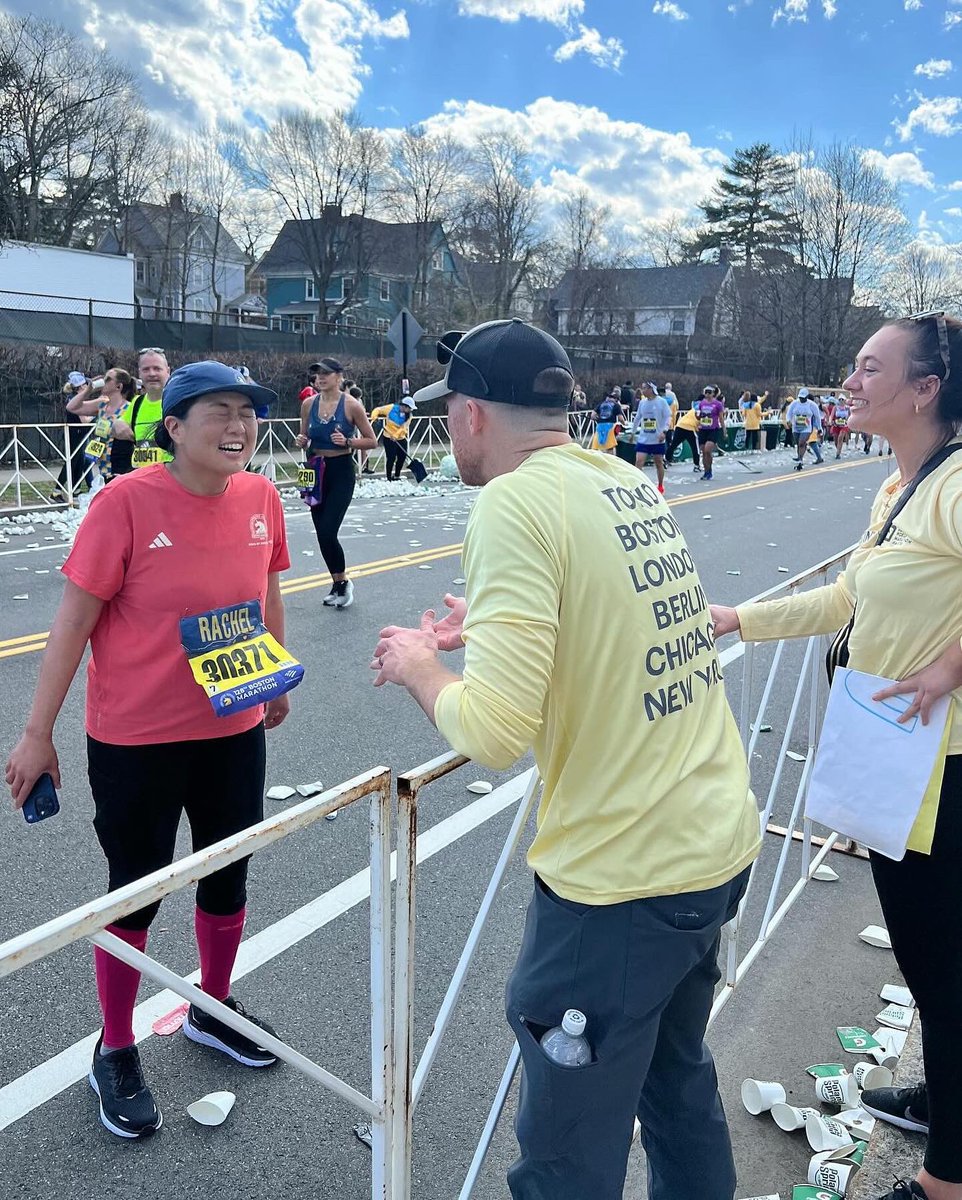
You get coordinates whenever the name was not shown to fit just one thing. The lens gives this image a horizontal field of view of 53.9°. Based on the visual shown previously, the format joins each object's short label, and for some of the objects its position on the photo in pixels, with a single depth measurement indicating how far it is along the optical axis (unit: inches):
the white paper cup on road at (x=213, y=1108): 97.3
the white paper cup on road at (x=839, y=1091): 100.1
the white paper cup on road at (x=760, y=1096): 98.9
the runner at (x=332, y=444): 294.5
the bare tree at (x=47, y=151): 1385.3
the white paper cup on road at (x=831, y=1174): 89.4
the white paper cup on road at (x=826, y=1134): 94.2
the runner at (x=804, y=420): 926.4
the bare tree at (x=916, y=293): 1881.2
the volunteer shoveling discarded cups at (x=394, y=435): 655.8
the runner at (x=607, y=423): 808.9
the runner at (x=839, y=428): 1074.7
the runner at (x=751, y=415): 1060.5
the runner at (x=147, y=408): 302.0
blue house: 1865.2
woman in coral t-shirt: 94.7
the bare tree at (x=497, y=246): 1913.1
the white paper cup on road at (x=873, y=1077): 101.1
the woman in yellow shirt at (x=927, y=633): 76.5
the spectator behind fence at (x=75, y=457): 514.6
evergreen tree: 2410.2
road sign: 748.6
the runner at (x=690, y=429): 832.3
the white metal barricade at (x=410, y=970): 64.6
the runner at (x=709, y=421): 794.8
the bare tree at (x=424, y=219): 1876.2
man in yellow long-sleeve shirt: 55.8
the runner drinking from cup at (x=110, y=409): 397.4
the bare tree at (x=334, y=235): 1804.9
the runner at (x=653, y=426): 673.6
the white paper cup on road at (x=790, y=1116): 97.0
